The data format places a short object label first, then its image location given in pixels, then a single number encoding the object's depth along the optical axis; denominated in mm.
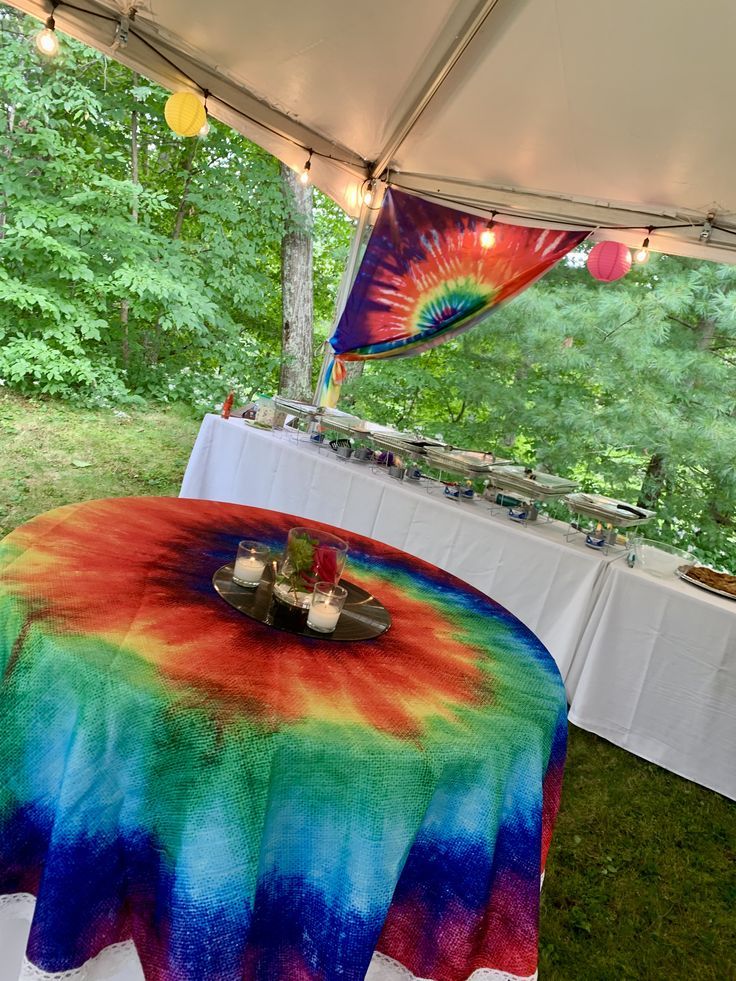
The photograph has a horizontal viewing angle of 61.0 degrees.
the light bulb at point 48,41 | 2445
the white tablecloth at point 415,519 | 2477
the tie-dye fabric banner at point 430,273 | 3355
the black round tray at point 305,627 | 1118
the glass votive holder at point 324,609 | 1114
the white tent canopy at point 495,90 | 2135
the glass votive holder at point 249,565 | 1226
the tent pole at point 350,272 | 3672
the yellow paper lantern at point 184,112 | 2641
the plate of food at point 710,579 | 2277
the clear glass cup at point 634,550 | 2432
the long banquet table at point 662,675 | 2195
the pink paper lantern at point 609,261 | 2934
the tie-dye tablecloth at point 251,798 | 781
